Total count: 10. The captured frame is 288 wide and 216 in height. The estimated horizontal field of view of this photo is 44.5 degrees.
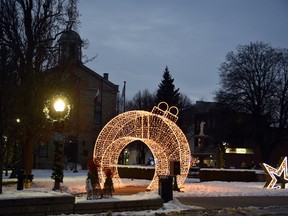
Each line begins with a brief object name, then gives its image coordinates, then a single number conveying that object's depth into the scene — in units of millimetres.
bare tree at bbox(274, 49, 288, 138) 38549
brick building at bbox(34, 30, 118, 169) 41708
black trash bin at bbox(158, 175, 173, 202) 11883
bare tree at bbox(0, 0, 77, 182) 18202
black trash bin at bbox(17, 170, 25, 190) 13002
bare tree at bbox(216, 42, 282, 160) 38684
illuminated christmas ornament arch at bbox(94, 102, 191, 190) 17412
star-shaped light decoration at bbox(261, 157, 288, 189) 19963
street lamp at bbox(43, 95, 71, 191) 12582
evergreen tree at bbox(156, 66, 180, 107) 41948
